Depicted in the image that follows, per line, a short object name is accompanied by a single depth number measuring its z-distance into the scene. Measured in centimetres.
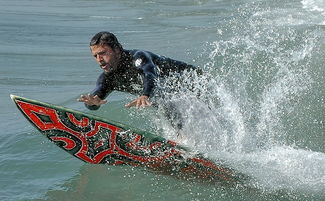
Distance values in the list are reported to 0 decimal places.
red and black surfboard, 1311
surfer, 1263
